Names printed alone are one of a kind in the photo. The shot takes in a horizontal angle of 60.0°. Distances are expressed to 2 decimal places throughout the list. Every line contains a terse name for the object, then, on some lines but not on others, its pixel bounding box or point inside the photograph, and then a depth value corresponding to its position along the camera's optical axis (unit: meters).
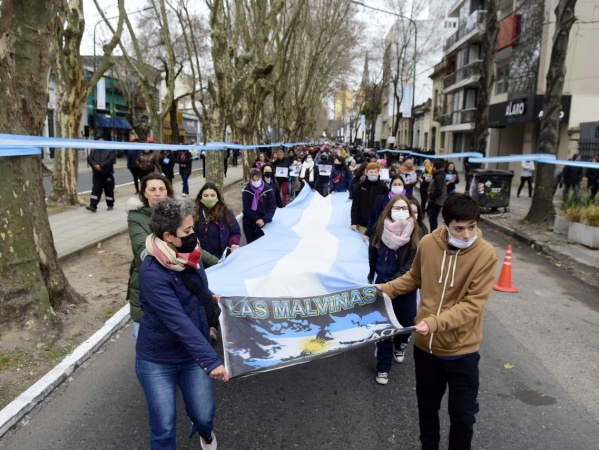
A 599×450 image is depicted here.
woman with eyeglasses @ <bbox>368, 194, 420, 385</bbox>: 4.66
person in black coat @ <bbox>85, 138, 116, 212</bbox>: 13.59
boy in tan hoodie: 3.09
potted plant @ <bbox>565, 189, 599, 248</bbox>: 10.56
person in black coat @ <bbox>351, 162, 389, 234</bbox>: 8.31
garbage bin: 16.08
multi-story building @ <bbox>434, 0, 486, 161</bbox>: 38.62
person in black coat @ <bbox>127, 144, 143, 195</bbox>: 15.35
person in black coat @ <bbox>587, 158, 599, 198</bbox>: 16.59
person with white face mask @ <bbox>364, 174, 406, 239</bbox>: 6.99
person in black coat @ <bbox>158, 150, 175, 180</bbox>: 17.16
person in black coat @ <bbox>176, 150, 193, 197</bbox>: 17.58
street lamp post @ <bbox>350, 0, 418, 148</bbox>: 35.38
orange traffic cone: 7.87
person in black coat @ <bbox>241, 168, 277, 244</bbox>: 8.37
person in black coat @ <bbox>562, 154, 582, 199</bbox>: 17.30
